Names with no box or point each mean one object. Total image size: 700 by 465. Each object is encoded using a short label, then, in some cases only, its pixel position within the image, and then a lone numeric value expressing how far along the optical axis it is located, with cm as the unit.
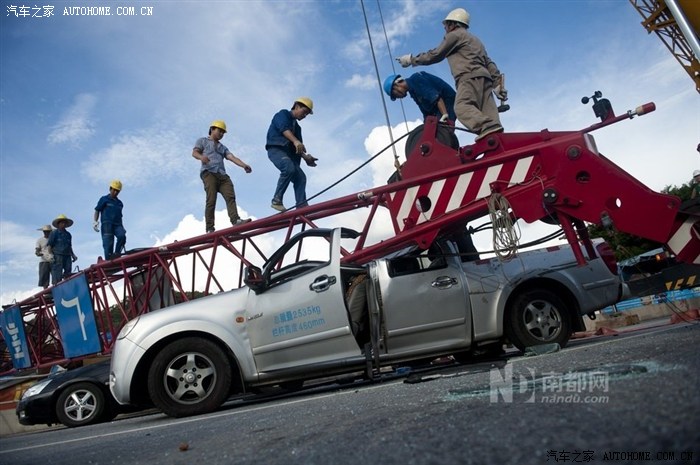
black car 616
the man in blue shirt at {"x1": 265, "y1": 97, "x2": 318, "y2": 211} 647
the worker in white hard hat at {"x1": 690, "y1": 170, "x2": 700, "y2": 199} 507
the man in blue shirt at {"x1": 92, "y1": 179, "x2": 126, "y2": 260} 776
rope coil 421
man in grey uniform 479
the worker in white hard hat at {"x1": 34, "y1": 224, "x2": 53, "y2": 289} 950
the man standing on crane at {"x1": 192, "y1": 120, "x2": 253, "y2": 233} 677
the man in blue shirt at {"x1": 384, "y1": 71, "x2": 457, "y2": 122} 563
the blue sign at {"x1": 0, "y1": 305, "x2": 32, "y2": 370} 941
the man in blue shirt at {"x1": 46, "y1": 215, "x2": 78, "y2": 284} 948
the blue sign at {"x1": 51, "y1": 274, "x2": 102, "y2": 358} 704
